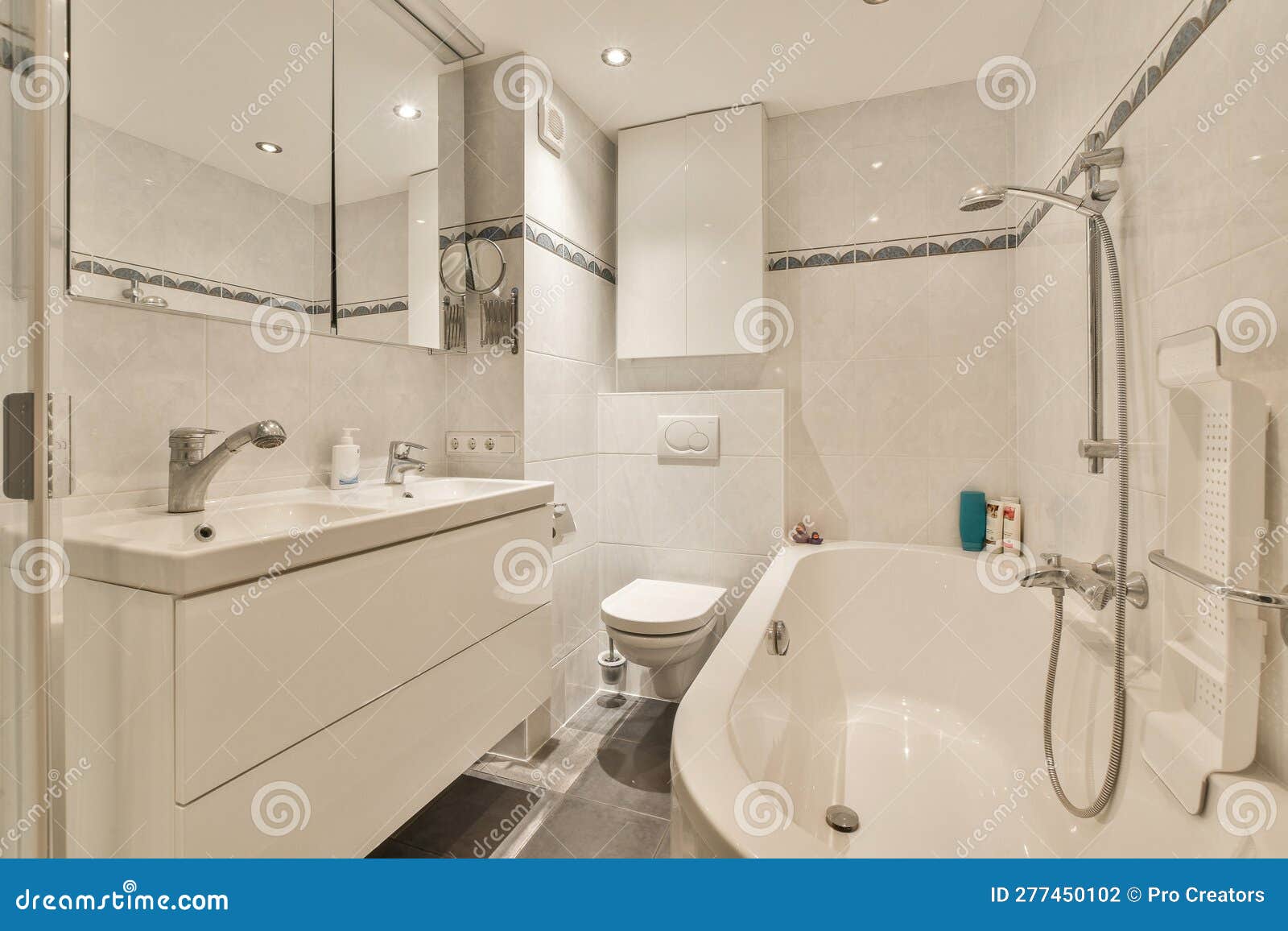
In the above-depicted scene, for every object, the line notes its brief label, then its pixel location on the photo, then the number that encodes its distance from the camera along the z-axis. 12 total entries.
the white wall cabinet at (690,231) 2.35
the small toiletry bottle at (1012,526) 2.09
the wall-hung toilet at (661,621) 1.94
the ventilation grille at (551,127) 2.05
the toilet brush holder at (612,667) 2.39
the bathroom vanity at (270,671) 0.88
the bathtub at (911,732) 0.82
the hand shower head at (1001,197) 1.35
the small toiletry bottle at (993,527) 2.13
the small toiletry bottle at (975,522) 2.19
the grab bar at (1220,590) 0.75
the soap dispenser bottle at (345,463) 1.62
